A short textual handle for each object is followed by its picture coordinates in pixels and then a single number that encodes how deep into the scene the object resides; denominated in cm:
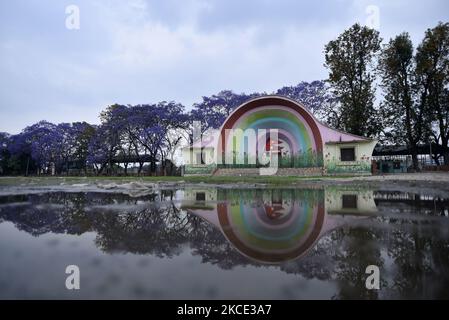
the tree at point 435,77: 2581
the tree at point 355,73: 2848
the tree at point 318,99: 3756
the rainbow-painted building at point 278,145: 2636
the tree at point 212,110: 3944
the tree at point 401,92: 2817
